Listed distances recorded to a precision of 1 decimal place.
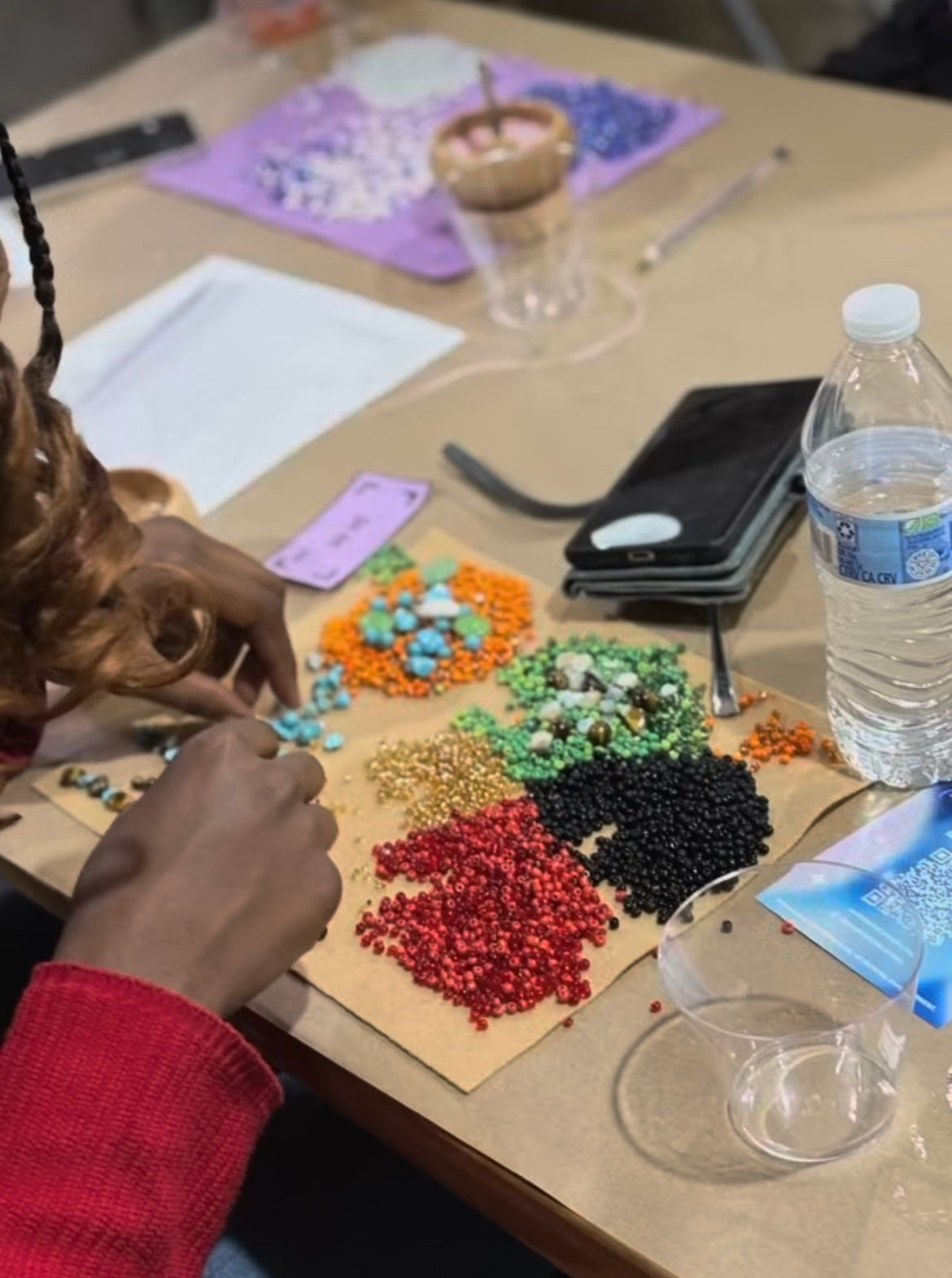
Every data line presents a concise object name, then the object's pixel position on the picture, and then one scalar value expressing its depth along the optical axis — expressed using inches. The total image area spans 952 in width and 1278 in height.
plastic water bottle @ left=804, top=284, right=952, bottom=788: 34.6
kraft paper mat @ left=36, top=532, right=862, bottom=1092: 31.5
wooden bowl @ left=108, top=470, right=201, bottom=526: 44.5
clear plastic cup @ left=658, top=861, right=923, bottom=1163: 28.8
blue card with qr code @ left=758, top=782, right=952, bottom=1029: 30.3
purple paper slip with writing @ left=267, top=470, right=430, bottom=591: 45.5
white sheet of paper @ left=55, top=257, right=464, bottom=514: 52.6
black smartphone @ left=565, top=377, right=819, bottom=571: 40.0
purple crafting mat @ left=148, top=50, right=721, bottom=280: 59.9
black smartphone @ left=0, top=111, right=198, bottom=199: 67.9
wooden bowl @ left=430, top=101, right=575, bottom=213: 53.7
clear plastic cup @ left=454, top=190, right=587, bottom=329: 55.1
